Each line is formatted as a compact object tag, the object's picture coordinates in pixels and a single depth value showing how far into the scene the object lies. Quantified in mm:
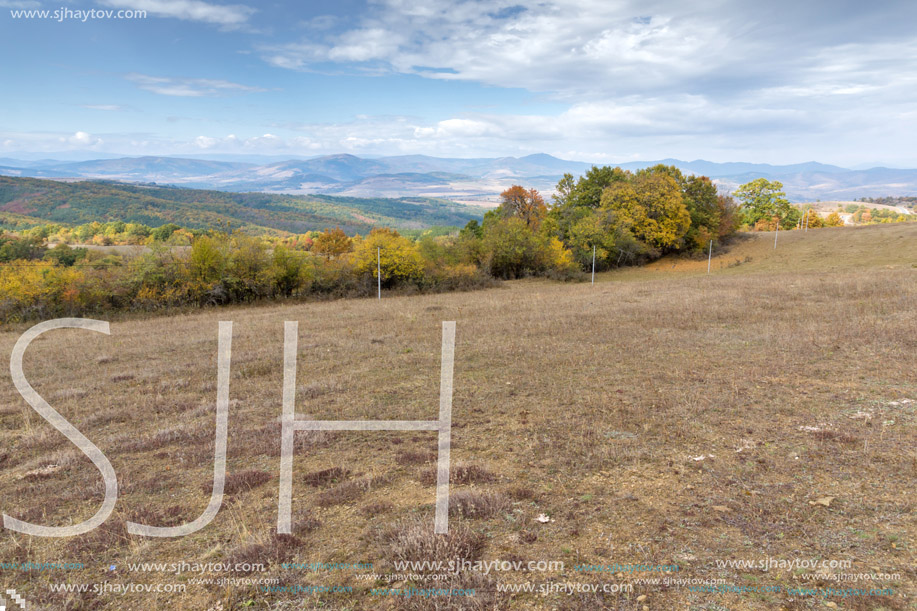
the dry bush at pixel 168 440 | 7680
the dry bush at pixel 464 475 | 6013
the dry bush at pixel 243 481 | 5988
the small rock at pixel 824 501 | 5000
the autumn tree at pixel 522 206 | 67750
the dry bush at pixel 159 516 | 5234
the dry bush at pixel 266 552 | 4375
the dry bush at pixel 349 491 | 5598
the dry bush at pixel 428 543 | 4270
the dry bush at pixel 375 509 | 5268
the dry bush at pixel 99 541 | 4697
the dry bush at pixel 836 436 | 6566
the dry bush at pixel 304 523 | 4922
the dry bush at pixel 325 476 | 6211
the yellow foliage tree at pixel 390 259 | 39469
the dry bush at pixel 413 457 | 6754
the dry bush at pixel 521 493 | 5486
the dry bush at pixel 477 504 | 5116
